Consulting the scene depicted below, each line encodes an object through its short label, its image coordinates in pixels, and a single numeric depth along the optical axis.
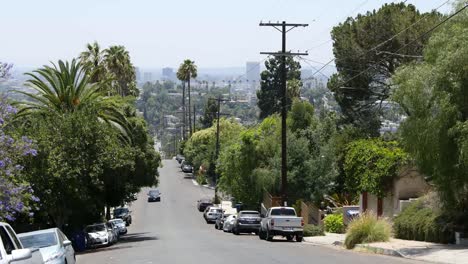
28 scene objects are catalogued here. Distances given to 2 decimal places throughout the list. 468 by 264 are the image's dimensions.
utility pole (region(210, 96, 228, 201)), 108.50
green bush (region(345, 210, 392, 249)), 35.44
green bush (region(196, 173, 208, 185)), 138.00
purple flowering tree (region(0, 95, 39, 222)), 23.28
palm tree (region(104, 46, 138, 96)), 82.75
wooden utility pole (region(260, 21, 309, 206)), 50.56
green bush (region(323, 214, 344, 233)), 52.75
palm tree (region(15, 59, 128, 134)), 47.53
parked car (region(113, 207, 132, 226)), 77.29
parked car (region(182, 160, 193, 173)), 161.38
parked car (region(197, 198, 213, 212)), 95.94
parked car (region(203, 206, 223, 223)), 78.84
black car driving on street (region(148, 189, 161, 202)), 112.00
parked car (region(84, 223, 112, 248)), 46.09
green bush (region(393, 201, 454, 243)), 32.62
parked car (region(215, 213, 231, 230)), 68.28
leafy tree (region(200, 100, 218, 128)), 169.88
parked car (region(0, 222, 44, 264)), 12.73
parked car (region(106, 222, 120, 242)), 49.48
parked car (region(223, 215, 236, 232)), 61.59
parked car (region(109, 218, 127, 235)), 61.84
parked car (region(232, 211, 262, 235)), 55.59
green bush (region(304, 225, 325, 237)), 49.41
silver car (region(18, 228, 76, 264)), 19.55
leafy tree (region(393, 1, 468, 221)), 27.89
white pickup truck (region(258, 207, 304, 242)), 43.66
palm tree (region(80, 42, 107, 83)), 76.12
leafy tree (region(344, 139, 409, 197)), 46.53
